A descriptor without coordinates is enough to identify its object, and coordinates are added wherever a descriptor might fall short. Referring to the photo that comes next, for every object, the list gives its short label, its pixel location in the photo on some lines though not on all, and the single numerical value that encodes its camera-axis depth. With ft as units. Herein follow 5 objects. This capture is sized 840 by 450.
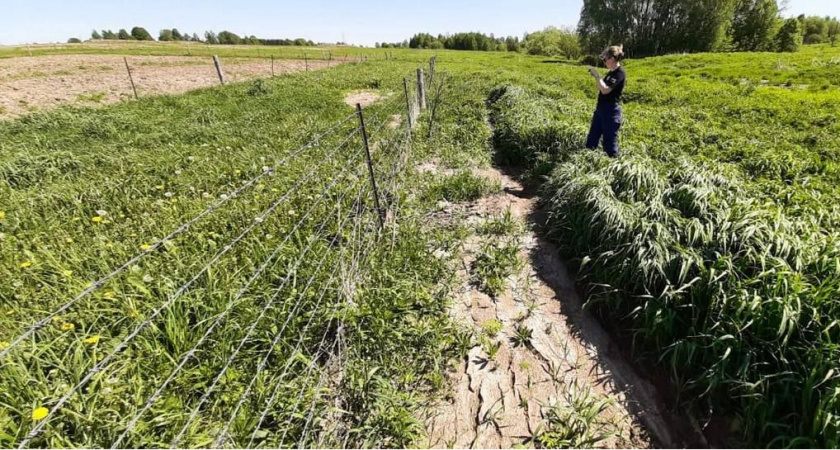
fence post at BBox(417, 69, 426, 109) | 33.19
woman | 16.98
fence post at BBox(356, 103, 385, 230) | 11.03
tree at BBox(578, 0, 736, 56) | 116.67
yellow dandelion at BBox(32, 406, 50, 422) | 5.59
